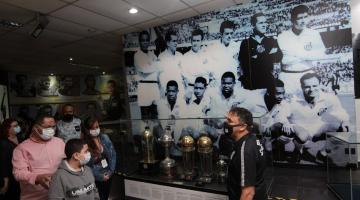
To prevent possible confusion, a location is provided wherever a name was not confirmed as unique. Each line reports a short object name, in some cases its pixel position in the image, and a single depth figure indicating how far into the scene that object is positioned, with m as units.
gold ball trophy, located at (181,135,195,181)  3.78
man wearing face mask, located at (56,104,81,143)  4.09
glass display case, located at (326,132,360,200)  3.03
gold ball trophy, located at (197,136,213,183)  3.66
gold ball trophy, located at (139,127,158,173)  4.11
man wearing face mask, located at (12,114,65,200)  2.29
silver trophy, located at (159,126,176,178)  3.94
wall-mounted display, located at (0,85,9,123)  8.36
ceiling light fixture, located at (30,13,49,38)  4.22
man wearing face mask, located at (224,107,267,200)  2.14
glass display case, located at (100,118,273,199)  3.59
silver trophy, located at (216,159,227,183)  3.48
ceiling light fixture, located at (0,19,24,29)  4.38
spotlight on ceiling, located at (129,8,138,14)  4.43
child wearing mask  1.95
